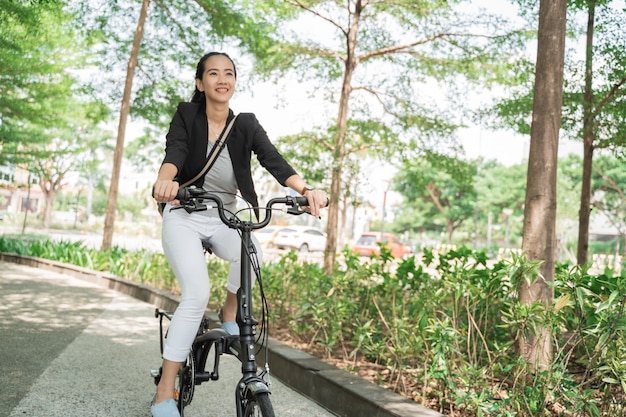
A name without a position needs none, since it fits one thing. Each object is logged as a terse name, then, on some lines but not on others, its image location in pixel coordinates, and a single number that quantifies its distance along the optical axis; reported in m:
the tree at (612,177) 36.06
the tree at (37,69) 13.40
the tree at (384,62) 10.09
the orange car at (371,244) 31.83
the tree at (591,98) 8.07
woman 2.81
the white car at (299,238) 32.59
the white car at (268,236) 31.16
